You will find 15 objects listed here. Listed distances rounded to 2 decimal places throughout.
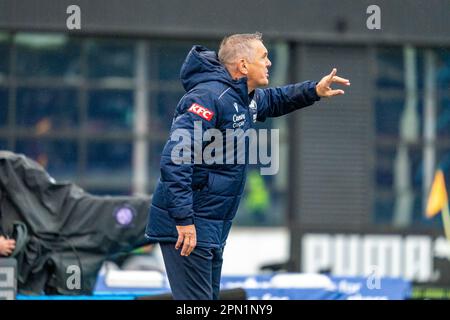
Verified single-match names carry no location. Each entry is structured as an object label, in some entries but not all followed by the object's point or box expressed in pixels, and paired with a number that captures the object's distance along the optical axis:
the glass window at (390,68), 17.66
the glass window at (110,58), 17.34
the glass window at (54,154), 17.20
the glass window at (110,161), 17.39
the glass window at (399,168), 17.69
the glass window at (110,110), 17.34
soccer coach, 6.37
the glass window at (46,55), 17.19
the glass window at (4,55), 17.17
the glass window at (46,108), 17.20
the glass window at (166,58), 17.41
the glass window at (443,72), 17.78
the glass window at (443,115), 17.75
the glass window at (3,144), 17.03
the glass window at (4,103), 17.16
